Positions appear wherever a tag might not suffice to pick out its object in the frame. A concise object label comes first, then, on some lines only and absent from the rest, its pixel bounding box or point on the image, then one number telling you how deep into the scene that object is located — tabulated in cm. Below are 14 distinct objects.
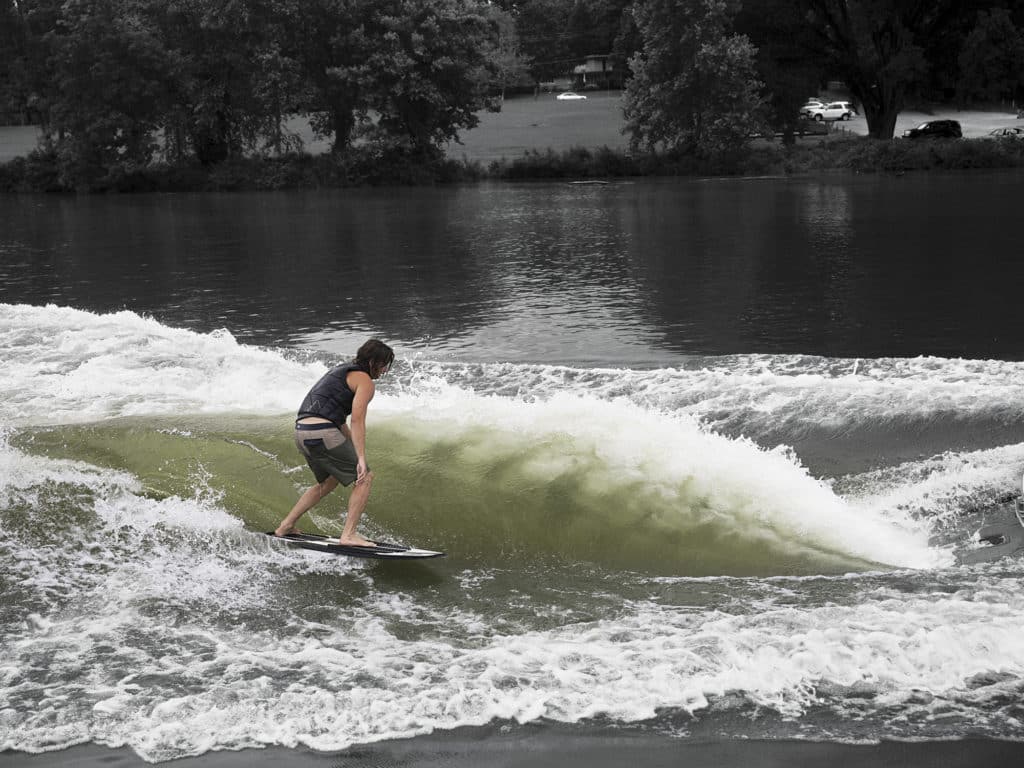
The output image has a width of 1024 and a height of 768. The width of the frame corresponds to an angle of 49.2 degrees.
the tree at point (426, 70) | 6053
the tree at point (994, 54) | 5703
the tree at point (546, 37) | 11056
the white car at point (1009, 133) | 5967
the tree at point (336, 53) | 6144
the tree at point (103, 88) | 6538
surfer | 972
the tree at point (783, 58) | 6184
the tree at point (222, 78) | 6356
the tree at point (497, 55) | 6297
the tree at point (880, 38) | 6088
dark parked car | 6386
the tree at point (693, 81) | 5909
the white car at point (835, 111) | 8381
